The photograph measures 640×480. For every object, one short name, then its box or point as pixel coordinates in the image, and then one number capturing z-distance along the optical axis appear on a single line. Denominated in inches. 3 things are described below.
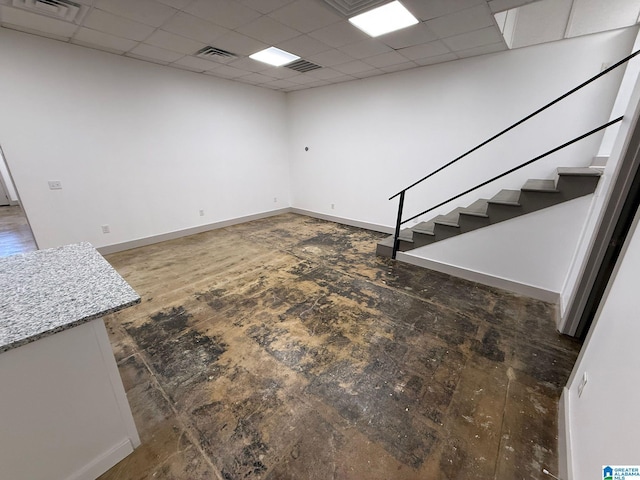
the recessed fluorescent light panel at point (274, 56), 145.1
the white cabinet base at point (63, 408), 41.8
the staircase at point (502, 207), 102.3
